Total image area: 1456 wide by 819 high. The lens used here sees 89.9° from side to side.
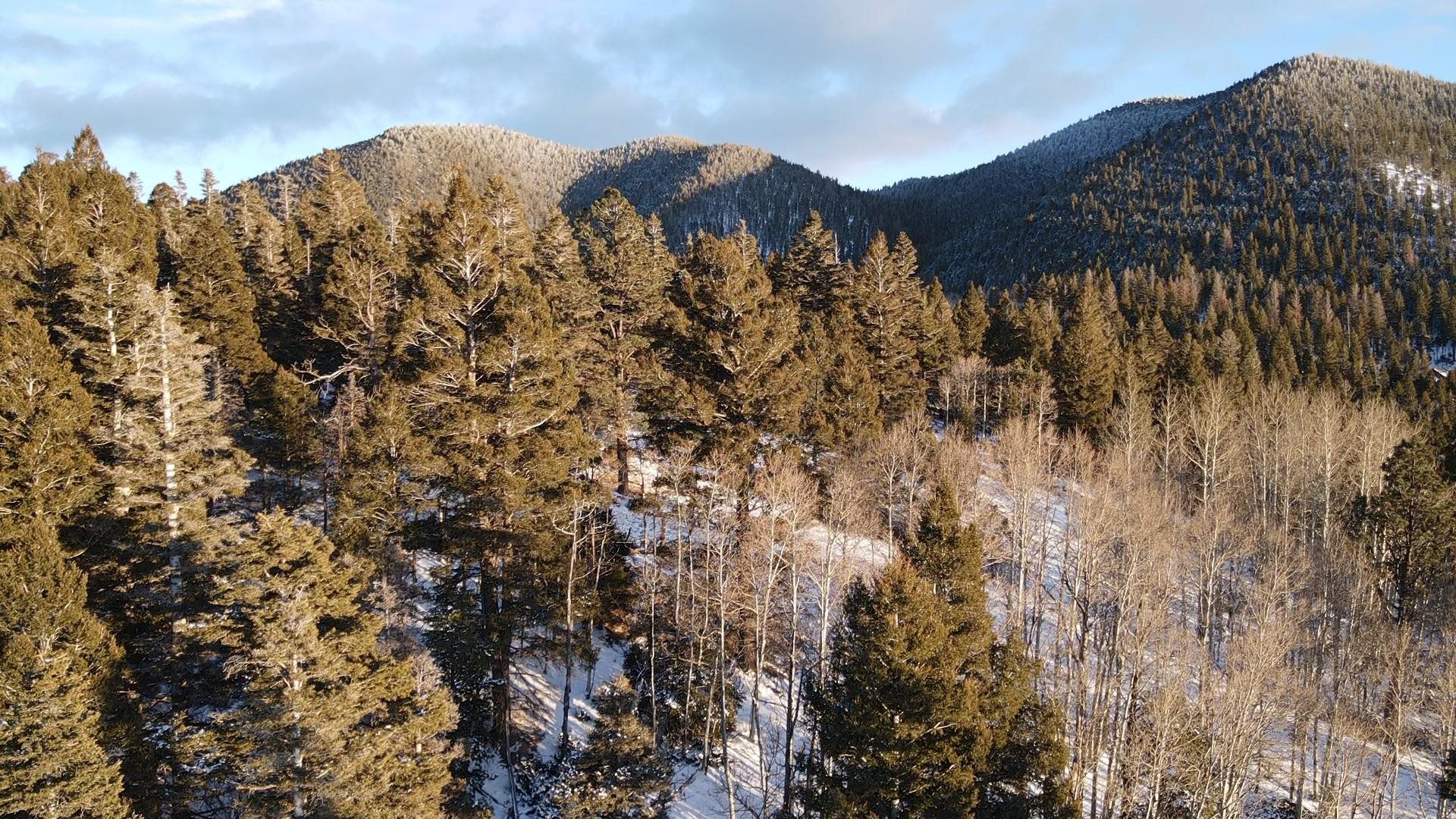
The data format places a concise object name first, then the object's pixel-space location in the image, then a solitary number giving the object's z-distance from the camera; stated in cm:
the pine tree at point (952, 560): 2045
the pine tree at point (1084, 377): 4725
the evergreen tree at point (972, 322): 5762
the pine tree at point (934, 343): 4900
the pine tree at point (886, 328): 4006
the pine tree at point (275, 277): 3900
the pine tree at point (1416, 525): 3216
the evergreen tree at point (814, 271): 4616
